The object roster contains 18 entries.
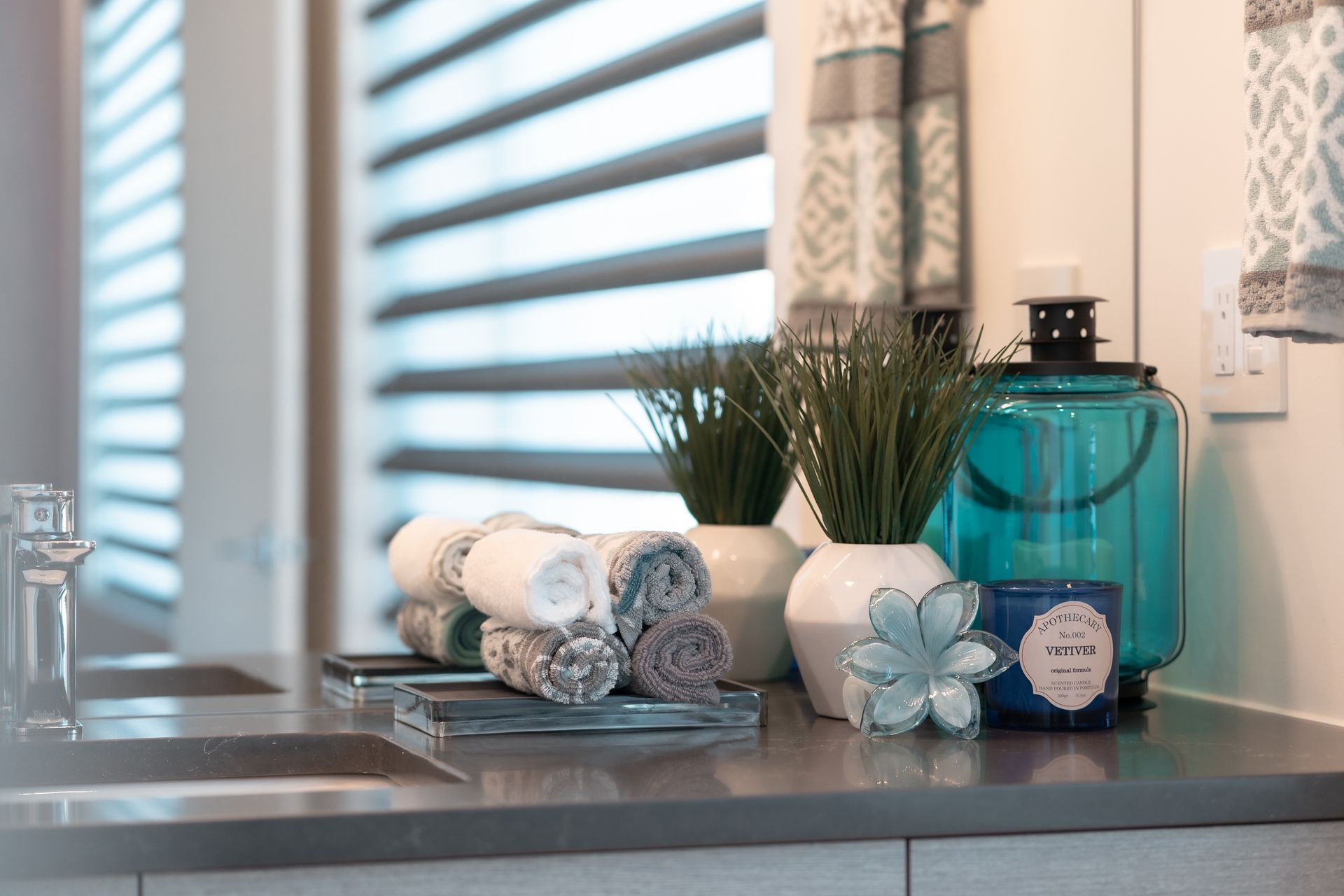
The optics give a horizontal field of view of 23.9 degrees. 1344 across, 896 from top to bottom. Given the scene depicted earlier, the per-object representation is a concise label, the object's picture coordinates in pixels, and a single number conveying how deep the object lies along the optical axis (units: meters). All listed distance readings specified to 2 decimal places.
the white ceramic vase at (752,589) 2.17
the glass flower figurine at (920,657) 1.95
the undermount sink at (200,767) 1.95
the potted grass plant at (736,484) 2.18
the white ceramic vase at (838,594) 2.00
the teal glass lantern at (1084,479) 2.08
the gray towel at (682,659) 1.98
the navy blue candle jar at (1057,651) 1.97
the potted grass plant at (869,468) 2.00
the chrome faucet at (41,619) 1.97
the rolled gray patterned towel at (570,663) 1.95
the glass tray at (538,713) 1.96
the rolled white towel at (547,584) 1.95
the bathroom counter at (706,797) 1.72
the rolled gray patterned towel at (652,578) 1.98
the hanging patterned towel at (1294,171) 1.89
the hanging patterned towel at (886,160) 2.34
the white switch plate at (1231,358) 2.07
